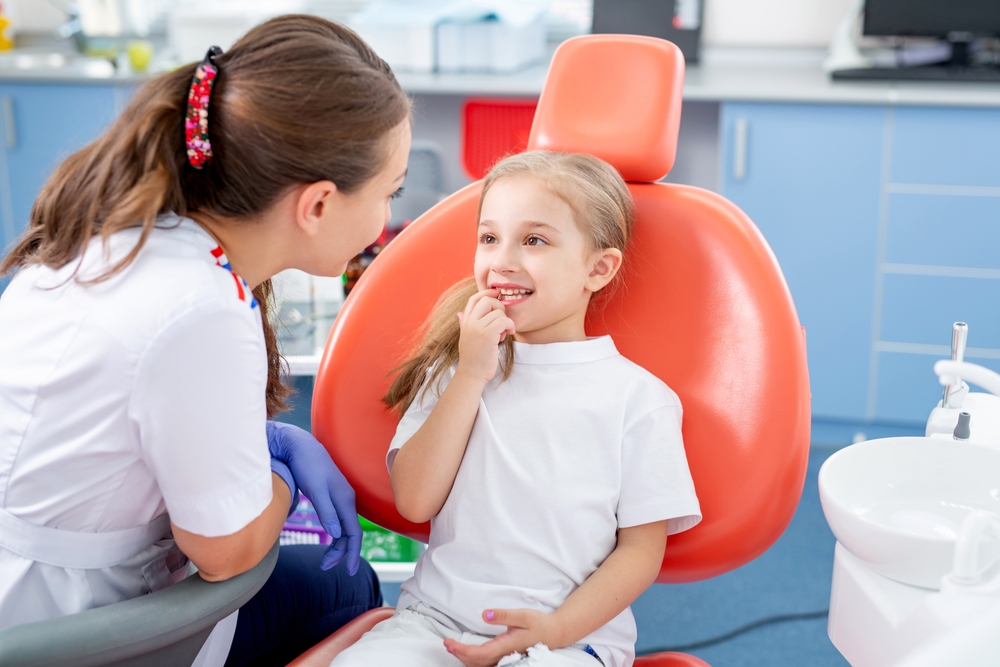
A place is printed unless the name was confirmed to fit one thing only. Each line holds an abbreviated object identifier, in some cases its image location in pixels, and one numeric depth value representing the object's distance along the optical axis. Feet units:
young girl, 3.52
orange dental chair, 3.76
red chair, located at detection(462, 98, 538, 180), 9.27
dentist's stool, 2.72
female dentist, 2.79
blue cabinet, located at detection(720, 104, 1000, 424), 7.96
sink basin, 3.12
